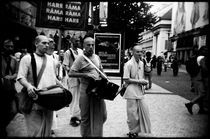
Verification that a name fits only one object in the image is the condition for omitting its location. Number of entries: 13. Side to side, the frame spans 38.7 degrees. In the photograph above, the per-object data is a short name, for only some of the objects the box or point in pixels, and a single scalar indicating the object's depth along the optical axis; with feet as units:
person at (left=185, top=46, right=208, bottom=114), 26.37
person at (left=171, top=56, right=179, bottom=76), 85.87
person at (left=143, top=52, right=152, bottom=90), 42.75
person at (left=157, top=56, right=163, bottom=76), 89.16
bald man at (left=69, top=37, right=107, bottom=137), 15.89
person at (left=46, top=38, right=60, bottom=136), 19.55
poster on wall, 52.47
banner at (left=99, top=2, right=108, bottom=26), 61.34
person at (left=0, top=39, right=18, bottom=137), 15.43
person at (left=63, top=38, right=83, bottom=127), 22.54
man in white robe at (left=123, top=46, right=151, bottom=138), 19.10
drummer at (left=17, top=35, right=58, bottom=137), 13.65
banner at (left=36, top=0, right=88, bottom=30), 20.52
